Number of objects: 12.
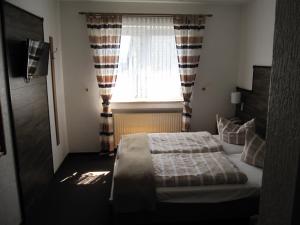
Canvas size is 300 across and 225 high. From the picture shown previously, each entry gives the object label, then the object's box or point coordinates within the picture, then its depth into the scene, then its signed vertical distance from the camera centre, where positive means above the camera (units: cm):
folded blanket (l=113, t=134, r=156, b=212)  237 -112
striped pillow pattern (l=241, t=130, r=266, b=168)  283 -92
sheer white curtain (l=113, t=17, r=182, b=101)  423 +15
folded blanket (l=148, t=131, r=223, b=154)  320 -99
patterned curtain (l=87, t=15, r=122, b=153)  408 +22
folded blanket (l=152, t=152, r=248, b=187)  246 -103
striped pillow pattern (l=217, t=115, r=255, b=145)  351 -87
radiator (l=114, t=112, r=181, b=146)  440 -92
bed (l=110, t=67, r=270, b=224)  238 -125
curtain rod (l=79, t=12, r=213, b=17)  401 +92
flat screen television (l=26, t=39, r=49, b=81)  253 +14
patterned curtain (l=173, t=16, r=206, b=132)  421 +34
